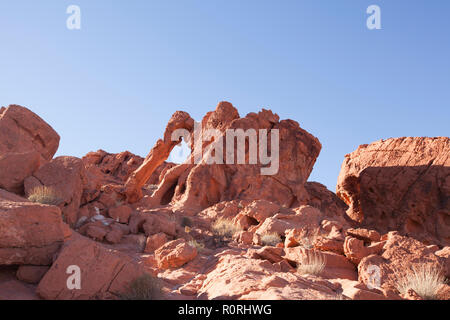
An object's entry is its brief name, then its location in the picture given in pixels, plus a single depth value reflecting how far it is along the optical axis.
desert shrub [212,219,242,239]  11.30
